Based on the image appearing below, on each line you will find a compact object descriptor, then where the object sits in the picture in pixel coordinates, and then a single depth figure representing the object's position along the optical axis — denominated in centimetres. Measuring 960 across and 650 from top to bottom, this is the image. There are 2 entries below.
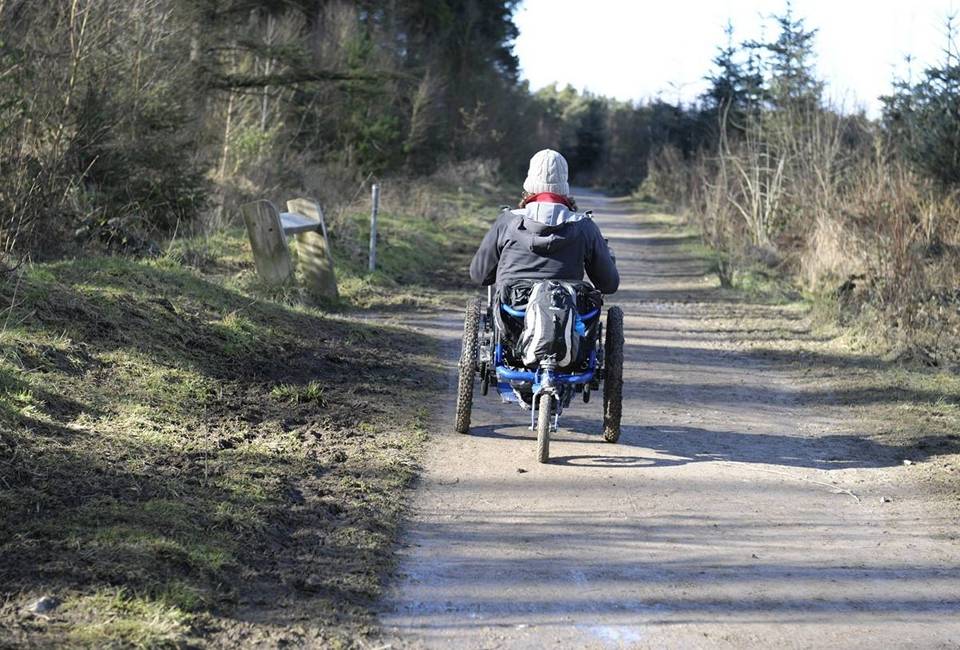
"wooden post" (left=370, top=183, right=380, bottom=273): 1686
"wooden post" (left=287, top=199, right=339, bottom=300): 1366
